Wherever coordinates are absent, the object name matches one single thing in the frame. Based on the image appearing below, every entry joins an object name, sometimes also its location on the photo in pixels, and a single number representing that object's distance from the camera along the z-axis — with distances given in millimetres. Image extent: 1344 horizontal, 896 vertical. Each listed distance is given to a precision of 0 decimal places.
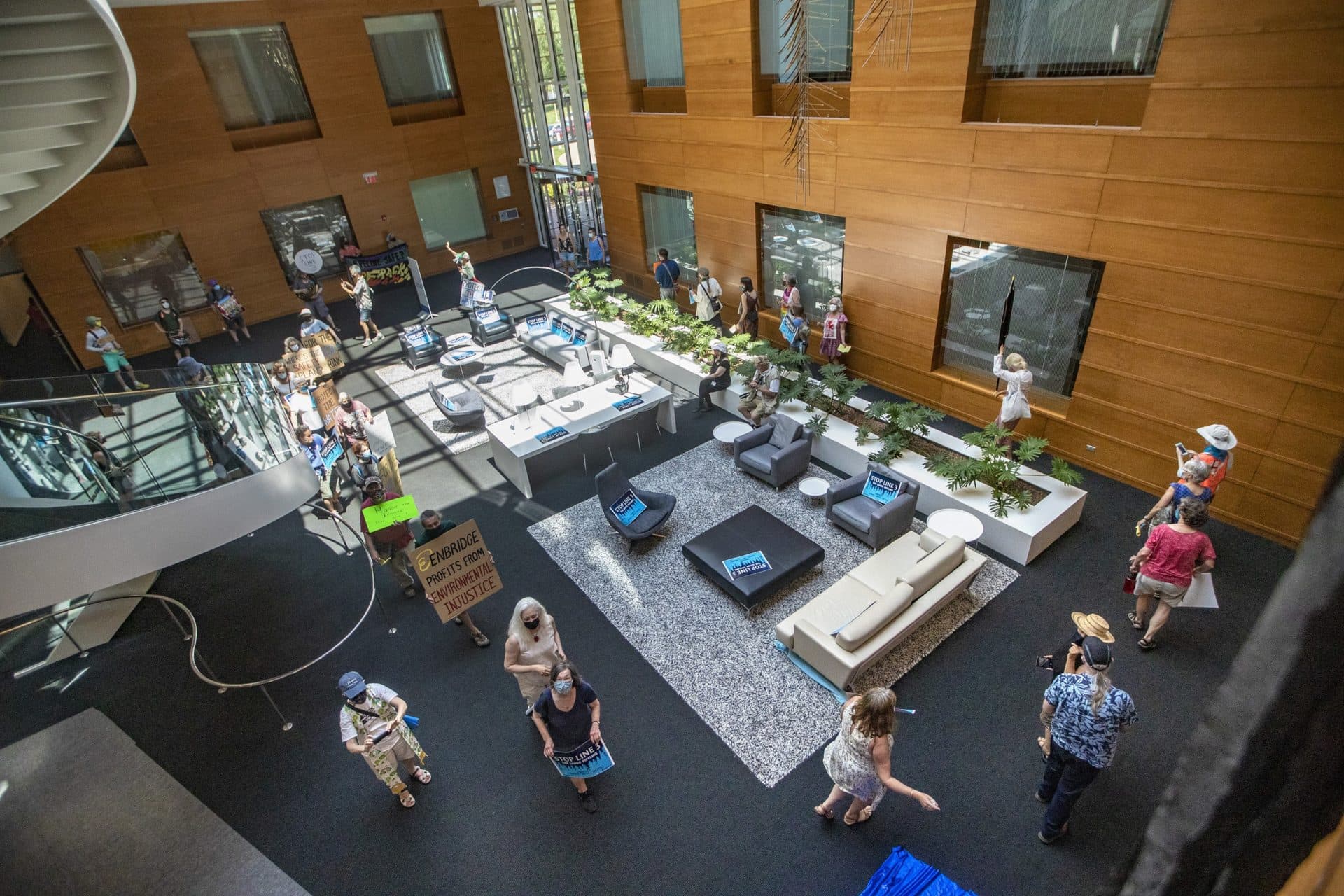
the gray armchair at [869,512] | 7789
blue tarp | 4738
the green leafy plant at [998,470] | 7824
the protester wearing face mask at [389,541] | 7484
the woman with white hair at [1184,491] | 6461
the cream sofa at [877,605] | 6234
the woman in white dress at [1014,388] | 8344
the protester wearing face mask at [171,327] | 14406
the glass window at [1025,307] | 8578
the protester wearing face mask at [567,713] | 4969
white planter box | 7605
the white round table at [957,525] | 7660
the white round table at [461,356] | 13320
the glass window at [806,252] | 11375
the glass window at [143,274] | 15508
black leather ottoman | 7285
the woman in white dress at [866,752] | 4449
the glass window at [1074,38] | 7309
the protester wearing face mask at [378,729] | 5230
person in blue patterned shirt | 4387
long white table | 9516
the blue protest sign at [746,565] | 7316
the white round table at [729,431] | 9953
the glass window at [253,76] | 15461
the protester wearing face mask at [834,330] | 11133
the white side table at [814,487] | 8797
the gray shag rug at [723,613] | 6227
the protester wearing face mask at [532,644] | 5512
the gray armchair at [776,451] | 9023
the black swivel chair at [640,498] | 8180
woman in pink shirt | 5746
